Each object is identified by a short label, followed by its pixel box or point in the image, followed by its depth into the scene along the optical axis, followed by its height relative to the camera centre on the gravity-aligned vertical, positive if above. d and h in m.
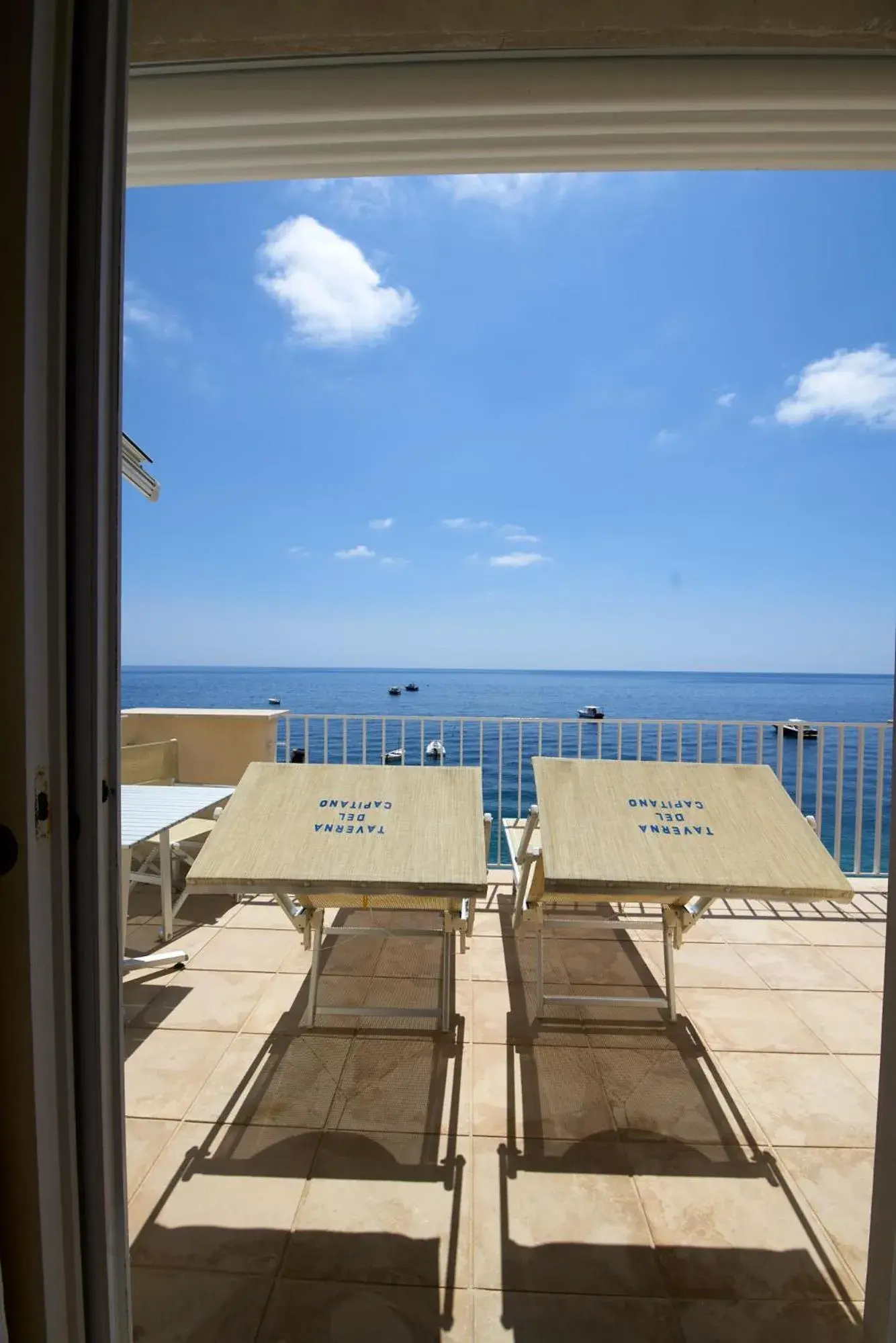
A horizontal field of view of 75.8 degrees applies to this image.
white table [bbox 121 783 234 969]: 2.43 -0.78
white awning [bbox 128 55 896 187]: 1.26 +1.27
